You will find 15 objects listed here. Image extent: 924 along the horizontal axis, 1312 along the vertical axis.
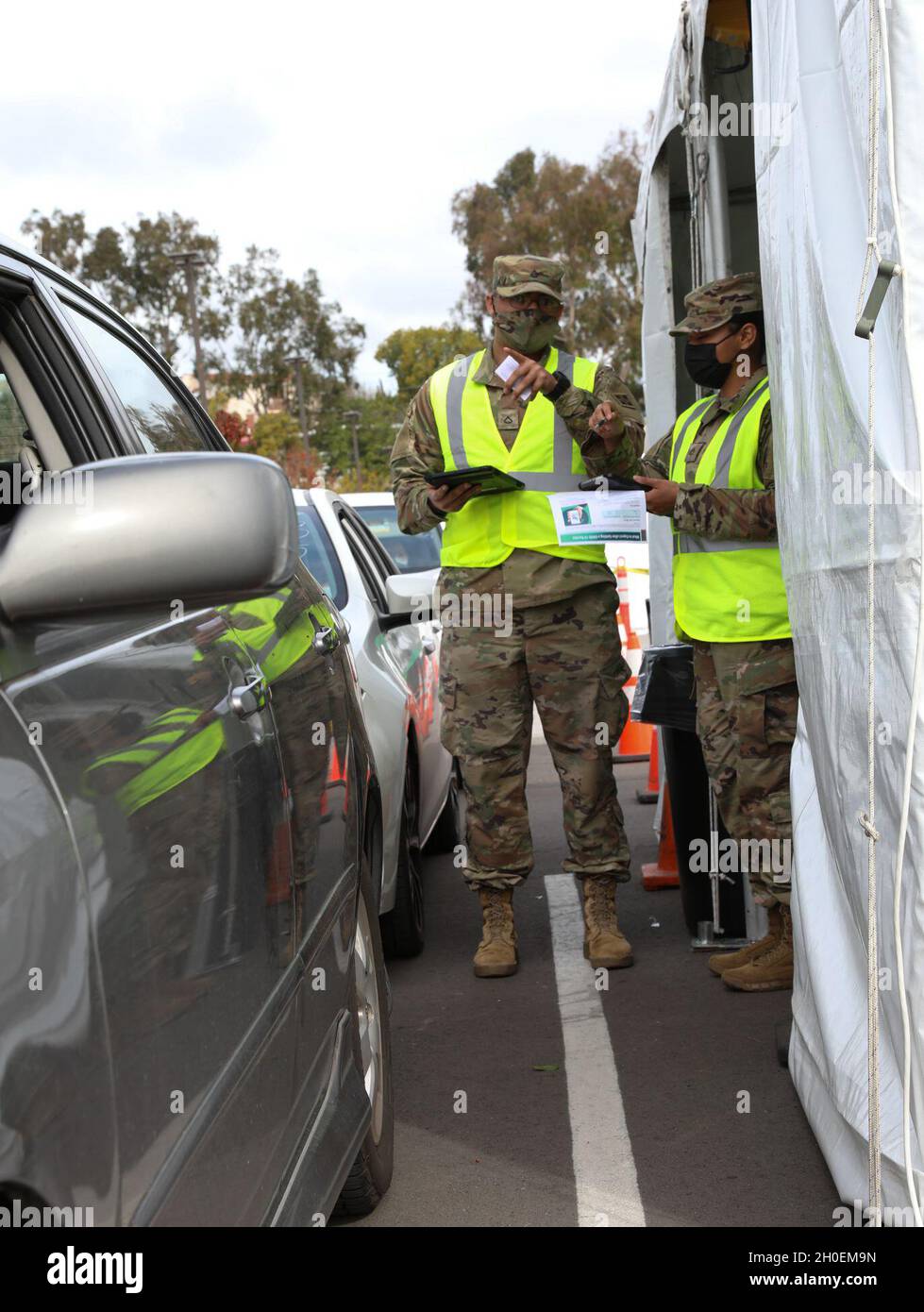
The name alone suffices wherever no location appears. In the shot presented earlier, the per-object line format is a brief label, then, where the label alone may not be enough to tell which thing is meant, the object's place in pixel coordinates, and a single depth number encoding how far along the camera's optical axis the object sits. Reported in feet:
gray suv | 4.50
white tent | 7.28
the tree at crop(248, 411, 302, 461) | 147.33
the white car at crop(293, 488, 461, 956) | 16.40
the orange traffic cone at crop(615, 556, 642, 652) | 35.04
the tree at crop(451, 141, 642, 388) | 119.65
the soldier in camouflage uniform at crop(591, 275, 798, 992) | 14.89
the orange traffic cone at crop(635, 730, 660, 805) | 25.27
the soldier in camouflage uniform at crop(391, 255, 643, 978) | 16.81
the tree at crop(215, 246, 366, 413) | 147.43
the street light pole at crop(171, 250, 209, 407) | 110.01
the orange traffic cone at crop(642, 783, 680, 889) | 21.07
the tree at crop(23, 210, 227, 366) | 128.77
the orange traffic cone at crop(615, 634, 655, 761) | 32.24
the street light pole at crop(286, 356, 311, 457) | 154.10
